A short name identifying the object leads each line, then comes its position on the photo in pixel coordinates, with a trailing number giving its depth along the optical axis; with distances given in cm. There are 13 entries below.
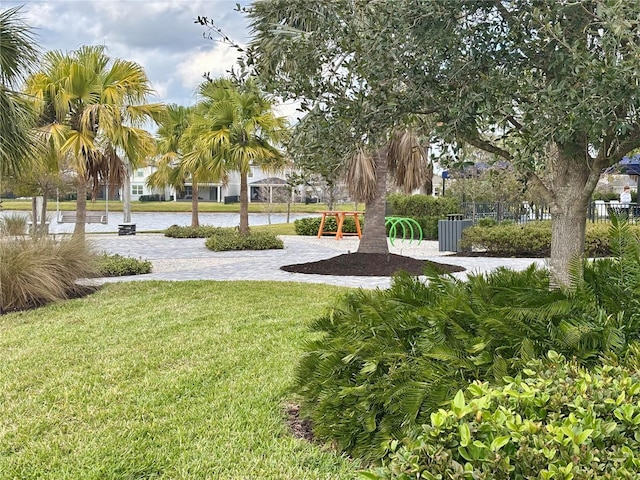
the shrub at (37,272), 677
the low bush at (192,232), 1880
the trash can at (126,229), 2012
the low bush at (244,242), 1429
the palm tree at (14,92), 684
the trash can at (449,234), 1431
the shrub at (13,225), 755
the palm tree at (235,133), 1305
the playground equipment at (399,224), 1667
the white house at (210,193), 5158
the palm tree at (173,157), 1861
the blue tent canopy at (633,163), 1484
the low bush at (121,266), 961
